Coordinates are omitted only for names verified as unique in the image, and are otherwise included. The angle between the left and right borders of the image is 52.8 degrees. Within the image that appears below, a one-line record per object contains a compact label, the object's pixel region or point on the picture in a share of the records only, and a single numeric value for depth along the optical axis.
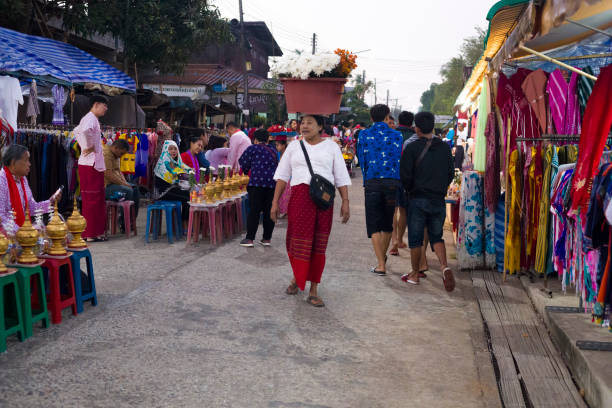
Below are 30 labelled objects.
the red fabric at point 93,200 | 9.12
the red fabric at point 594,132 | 4.03
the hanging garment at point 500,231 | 7.64
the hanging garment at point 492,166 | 7.36
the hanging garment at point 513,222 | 6.75
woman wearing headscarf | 10.08
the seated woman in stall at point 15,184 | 5.60
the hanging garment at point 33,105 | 10.40
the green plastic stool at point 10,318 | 4.44
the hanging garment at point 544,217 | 6.10
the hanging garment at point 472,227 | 7.82
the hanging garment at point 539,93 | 6.64
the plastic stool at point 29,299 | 4.73
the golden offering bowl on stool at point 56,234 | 5.28
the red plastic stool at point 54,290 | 5.19
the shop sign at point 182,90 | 25.92
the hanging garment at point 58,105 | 11.68
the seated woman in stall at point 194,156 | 10.61
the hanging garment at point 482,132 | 7.72
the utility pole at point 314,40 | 45.41
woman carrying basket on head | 6.11
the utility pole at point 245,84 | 27.81
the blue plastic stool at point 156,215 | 9.51
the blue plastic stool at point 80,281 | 5.54
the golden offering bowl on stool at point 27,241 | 4.93
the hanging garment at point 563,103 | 6.30
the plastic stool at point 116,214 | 9.97
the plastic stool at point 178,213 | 9.83
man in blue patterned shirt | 7.48
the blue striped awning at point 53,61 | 10.20
